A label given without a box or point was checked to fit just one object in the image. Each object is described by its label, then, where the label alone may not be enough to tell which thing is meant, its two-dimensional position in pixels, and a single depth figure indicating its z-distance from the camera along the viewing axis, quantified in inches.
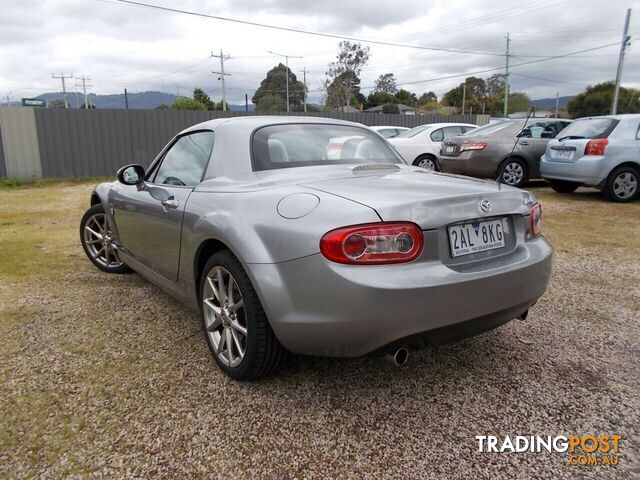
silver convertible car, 78.3
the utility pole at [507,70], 1928.9
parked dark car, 354.6
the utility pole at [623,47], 1165.1
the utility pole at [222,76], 2016.1
